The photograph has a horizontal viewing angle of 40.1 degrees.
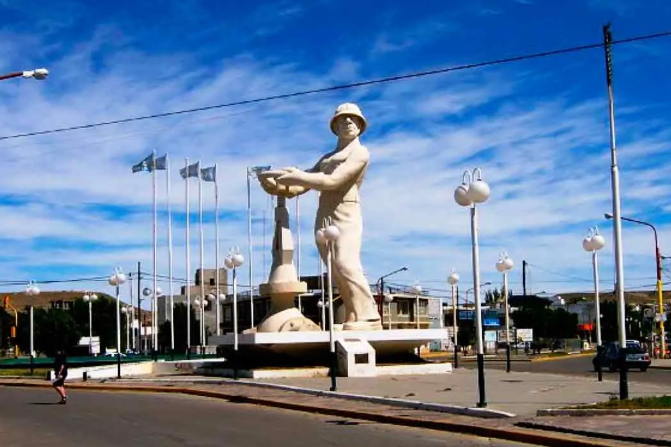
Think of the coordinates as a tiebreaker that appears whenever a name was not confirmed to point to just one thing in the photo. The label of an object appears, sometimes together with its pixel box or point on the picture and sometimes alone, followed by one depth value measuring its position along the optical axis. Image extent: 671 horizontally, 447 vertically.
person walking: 22.80
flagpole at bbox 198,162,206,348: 49.52
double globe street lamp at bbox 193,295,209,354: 48.53
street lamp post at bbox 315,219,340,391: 23.69
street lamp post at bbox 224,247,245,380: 31.14
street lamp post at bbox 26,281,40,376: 40.94
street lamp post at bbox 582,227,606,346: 23.39
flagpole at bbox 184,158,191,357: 50.64
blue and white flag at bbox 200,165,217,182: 51.62
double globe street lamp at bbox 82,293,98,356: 49.52
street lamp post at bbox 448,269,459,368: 38.06
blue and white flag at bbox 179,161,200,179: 51.22
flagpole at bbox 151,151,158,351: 46.50
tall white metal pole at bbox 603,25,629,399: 17.56
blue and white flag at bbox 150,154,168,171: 50.44
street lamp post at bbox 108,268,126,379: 35.34
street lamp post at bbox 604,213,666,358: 49.38
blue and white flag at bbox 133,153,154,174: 50.53
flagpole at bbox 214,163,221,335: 51.49
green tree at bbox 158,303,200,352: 87.94
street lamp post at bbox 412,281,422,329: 43.30
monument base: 30.62
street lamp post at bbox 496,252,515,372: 31.98
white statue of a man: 32.22
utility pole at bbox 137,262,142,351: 56.05
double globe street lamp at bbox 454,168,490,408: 17.56
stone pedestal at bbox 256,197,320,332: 32.09
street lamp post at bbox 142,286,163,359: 46.41
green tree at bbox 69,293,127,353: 92.25
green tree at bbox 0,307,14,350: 86.69
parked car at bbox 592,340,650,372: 36.59
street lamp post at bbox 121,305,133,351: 75.00
